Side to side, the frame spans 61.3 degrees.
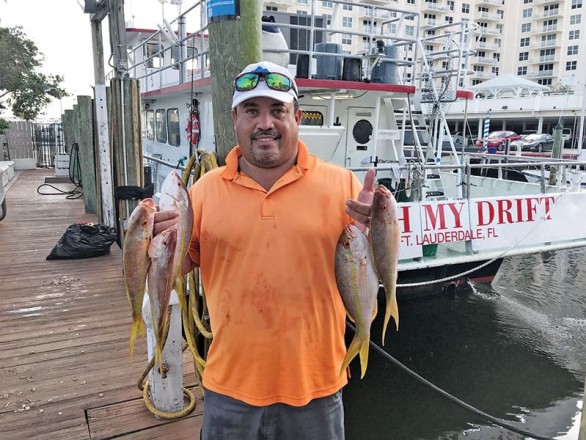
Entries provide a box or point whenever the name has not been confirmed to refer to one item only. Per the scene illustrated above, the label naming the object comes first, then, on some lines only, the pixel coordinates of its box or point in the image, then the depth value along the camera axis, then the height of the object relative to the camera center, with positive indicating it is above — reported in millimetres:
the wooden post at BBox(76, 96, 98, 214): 9430 -404
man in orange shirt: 2006 -572
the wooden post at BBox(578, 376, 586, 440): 2832 -1663
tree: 23688 +2598
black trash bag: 7129 -1607
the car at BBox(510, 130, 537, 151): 29961 -767
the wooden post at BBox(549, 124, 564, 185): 13594 -289
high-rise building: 73562 +15659
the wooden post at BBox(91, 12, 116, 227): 7482 -47
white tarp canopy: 37281 +3671
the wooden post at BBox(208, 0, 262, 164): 2869 +463
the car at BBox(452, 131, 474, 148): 24028 -427
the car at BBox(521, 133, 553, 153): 32438 -687
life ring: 6906 -11
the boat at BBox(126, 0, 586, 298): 6840 -216
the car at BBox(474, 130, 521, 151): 29286 -447
